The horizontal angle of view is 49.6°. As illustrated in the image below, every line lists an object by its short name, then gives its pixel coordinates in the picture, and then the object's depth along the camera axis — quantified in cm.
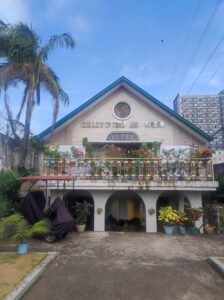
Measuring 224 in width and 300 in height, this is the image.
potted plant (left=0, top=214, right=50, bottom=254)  680
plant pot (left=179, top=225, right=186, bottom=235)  955
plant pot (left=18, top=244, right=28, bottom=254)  680
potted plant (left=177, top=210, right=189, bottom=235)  958
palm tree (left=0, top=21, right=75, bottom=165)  1168
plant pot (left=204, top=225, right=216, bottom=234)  981
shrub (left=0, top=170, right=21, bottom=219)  993
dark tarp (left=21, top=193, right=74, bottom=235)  820
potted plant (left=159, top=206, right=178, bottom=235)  962
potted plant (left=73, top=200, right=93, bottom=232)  995
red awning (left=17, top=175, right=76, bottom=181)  852
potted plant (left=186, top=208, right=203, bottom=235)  956
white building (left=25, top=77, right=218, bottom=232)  1027
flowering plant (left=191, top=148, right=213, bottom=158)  1033
